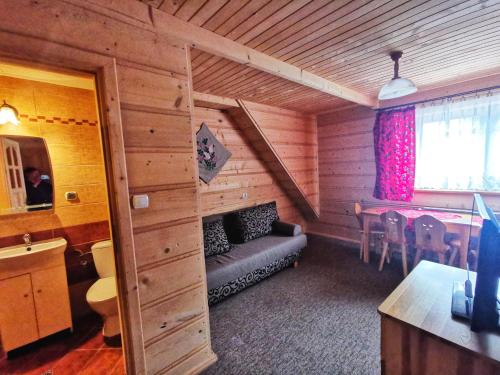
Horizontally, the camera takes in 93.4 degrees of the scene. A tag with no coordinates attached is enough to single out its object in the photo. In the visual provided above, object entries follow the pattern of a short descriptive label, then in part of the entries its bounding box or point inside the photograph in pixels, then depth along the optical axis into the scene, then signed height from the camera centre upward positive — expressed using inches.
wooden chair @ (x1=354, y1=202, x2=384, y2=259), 130.2 -39.9
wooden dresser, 35.1 -28.5
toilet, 77.5 -42.5
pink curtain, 127.8 +2.6
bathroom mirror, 81.0 -1.1
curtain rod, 105.2 +28.7
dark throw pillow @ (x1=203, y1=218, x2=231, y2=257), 110.6 -35.9
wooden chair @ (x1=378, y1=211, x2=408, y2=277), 111.2 -33.7
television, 35.3 -19.2
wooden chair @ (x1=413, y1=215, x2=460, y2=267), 100.3 -35.0
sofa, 100.0 -42.3
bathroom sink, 72.1 -25.5
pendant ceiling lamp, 77.7 +24.0
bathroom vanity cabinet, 72.8 -42.2
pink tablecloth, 107.3 -28.4
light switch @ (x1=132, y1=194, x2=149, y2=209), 53.3 -7.6
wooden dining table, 98.7 -29.4
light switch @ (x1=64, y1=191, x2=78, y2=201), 91.3 -9.7
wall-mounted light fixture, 77.4 +19.5
